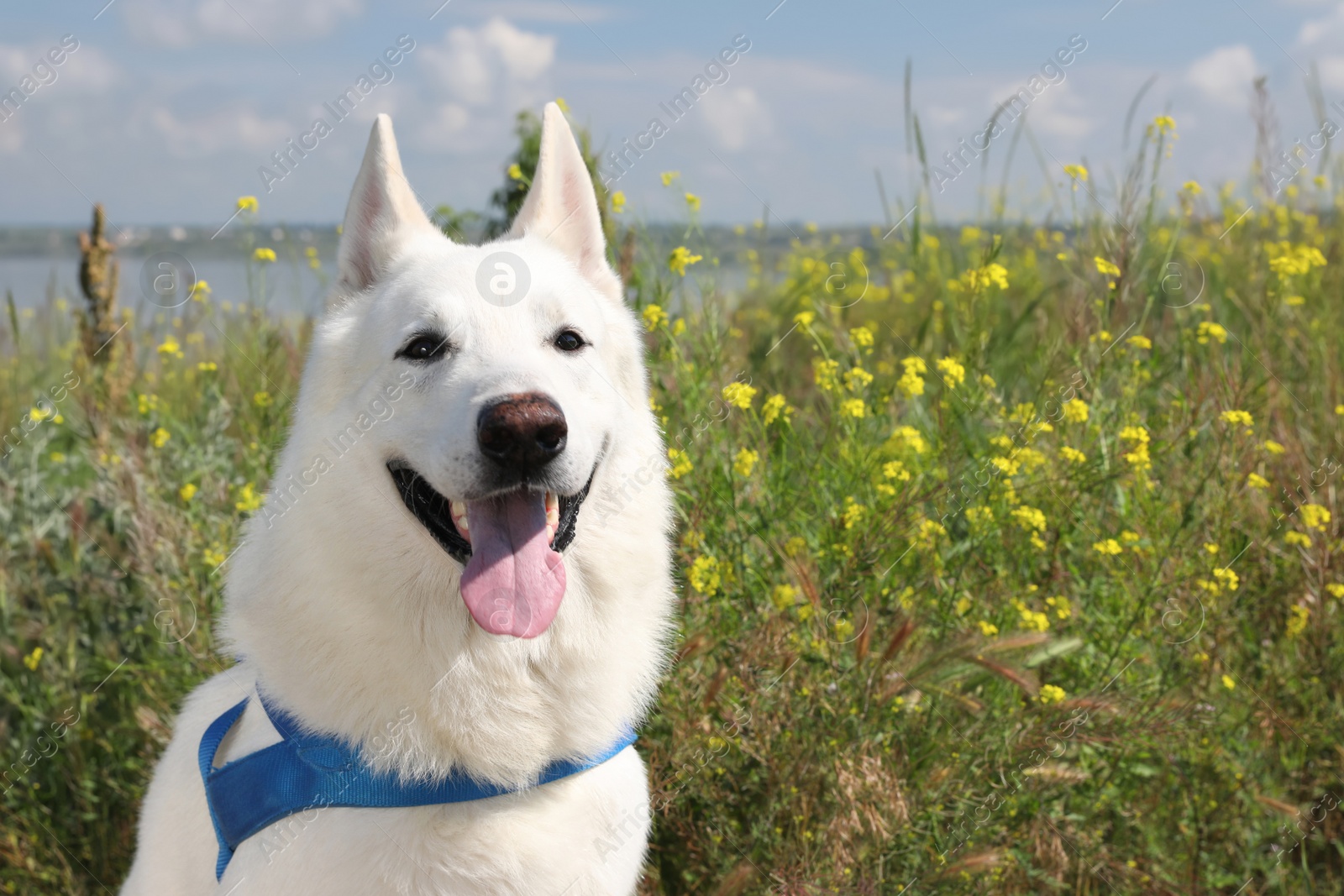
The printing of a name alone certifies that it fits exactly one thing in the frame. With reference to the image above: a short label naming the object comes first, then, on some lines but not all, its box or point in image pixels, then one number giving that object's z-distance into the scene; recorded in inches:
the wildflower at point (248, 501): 132.9
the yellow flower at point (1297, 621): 123.7
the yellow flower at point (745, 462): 115.2
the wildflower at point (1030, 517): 115.0
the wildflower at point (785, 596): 106.7
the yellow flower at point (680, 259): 134.3
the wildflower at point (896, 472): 115.4
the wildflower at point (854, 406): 119.6
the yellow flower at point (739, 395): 115.9
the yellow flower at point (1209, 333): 138.0
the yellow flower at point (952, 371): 119.5
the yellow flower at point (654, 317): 128.0
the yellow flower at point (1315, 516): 124.0
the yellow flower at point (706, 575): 109.0
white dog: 78.0
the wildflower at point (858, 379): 125.6
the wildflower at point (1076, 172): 150.7
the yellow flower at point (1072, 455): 117.2
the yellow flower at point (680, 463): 119.0
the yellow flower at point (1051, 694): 102.5
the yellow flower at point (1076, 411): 121.0
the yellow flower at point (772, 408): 119.3
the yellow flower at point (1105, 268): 126.5
